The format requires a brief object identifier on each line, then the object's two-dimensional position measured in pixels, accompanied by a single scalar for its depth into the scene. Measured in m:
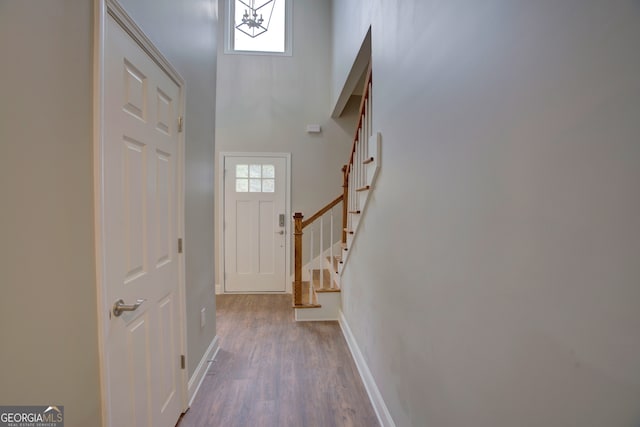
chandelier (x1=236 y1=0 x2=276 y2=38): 4.23
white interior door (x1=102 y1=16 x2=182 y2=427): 1.12
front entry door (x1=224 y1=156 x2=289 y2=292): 4.34
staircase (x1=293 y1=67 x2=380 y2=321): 2.33
